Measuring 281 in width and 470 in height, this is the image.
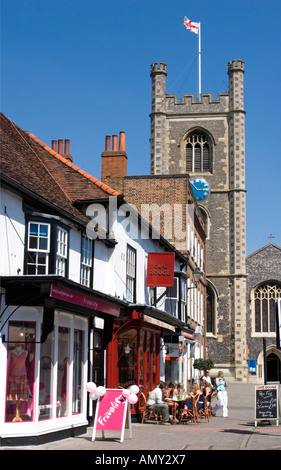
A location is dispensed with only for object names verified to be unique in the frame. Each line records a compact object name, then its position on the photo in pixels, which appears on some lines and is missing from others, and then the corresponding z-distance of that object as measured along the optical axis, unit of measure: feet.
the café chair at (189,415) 61.72
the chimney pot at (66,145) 84.37
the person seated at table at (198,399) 65.79
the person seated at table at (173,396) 61.98
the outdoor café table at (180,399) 62.54
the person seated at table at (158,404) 59.62
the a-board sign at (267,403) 58.18
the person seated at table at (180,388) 66.13
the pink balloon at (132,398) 43.96
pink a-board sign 43.68
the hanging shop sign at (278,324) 48.91
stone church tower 170.91
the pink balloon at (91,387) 44.29
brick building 100.78
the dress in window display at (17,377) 40.68
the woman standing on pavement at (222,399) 72.49
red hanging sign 74.23
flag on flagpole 197.26
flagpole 193.73
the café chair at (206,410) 65.26
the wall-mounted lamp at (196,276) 103.51
